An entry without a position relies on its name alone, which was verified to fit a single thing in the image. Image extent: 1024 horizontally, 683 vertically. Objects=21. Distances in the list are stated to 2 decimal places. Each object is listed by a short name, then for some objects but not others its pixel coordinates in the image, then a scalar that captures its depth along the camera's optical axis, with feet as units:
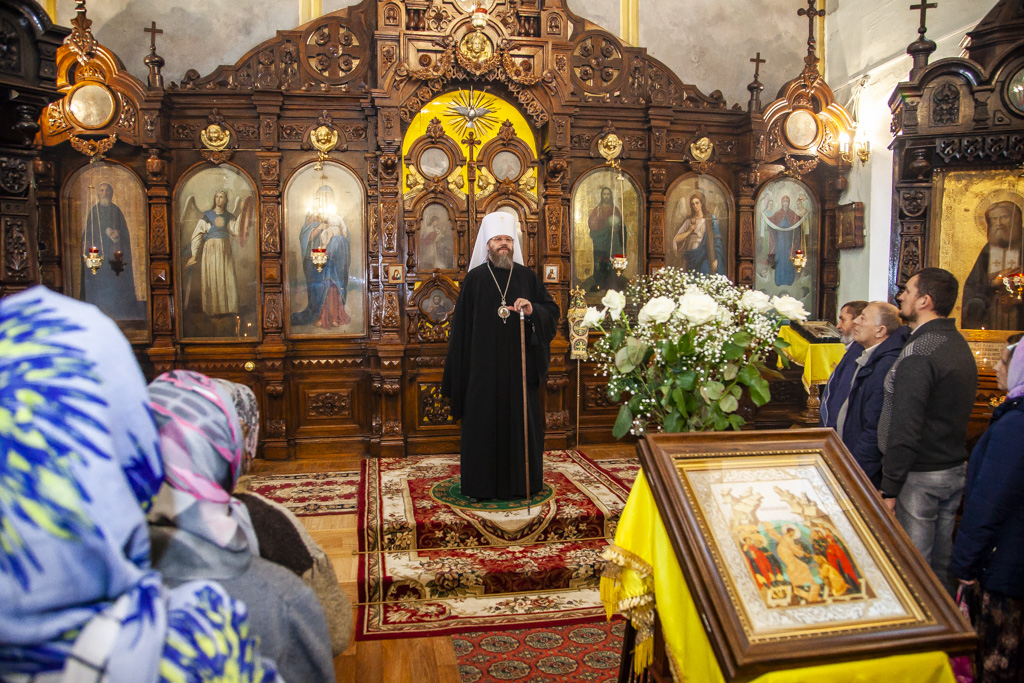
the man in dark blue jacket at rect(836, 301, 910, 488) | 10.83
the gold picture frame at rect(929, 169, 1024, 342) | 19.21
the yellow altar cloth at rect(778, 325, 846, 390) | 24.70
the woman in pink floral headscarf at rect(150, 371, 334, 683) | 4.52
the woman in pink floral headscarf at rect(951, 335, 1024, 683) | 8.31
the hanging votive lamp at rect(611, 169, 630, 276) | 25.00
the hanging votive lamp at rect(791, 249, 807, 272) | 27.07
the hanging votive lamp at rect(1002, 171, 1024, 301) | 18.97
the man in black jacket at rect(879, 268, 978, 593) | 9.77
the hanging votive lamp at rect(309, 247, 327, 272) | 23.40
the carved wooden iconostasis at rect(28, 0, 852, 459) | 22.84
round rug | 17.21
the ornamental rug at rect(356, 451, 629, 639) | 13.58
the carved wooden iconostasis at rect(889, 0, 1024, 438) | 18.58
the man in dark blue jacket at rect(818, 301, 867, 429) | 13.16
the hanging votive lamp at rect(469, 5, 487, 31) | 22.07
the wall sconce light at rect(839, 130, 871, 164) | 25.30
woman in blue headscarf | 3.36
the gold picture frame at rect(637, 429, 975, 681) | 5.77
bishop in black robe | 17.47
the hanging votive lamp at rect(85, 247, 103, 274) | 22.44
